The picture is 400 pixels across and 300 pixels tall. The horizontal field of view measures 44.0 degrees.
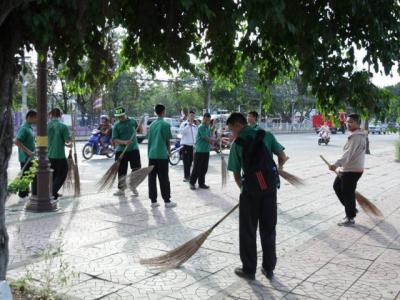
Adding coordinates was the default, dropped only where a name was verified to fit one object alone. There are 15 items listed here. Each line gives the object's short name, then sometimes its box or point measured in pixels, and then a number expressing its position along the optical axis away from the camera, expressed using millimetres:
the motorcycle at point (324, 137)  31172
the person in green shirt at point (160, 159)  8594
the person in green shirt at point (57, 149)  8883
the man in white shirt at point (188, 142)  12453
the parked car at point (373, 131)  57750
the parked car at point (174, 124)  29719
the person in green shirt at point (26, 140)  8894
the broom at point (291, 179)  7911
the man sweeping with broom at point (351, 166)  7344
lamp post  7730
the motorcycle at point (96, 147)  18062
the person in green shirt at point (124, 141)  9648
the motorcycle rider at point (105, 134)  18278
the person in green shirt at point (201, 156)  10961
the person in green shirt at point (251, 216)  4914
